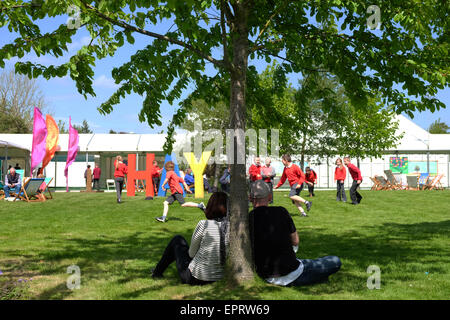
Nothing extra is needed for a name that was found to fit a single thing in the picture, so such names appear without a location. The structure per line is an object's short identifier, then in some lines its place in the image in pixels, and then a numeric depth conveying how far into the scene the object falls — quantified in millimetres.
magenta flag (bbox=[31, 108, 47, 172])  19594
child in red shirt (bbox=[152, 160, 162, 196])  19047
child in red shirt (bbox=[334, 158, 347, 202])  16531
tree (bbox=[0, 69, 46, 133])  48656
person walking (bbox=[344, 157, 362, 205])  15391
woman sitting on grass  4891
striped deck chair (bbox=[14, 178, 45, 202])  17547
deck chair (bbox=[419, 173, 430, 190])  26312
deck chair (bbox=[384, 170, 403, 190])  26203
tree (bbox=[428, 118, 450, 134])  90688
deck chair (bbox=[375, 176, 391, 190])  26156
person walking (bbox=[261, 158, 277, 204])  12227
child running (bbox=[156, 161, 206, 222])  11520
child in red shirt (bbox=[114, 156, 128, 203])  15324
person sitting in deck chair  18550
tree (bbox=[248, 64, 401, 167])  31094
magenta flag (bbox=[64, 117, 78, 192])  24167
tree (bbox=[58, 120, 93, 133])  95300
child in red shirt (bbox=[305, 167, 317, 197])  18453
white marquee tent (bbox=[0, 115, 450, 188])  30188
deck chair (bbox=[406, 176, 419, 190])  26125
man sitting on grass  4754
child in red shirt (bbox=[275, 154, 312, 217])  11977
